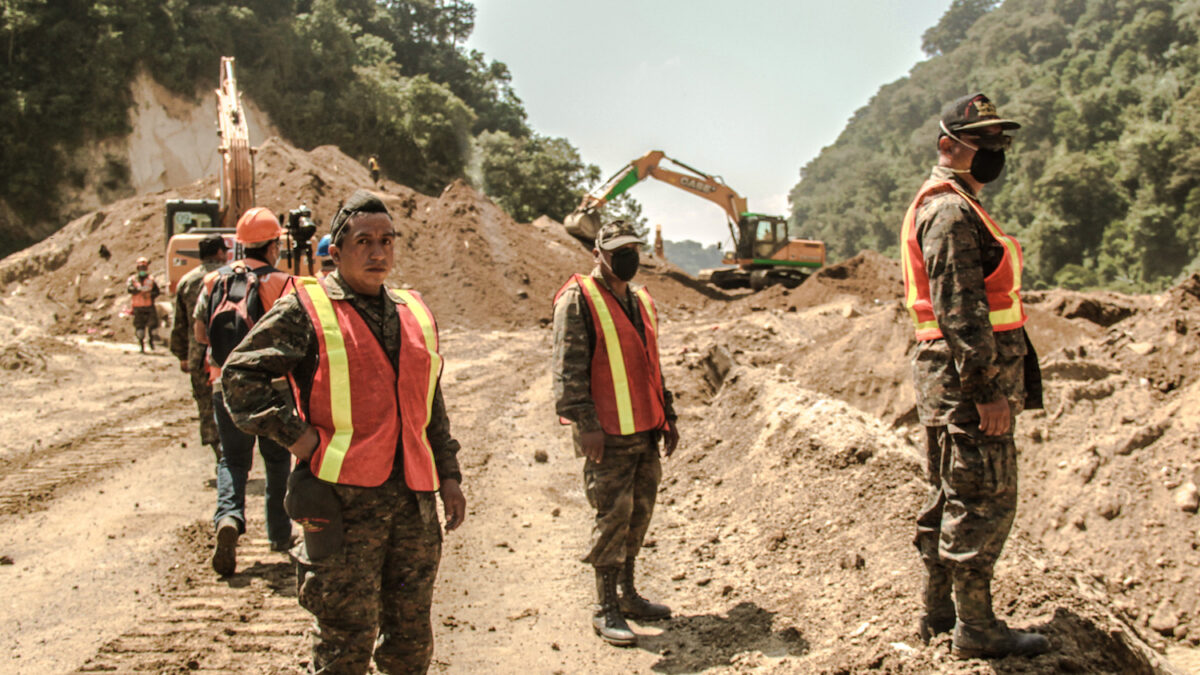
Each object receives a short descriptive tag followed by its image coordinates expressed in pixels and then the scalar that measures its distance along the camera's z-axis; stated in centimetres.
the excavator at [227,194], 1638
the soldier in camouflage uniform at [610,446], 408
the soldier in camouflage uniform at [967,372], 299
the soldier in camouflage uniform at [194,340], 562
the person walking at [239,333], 476
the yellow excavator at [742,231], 2497
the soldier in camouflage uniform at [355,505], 257
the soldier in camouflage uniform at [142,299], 1417
